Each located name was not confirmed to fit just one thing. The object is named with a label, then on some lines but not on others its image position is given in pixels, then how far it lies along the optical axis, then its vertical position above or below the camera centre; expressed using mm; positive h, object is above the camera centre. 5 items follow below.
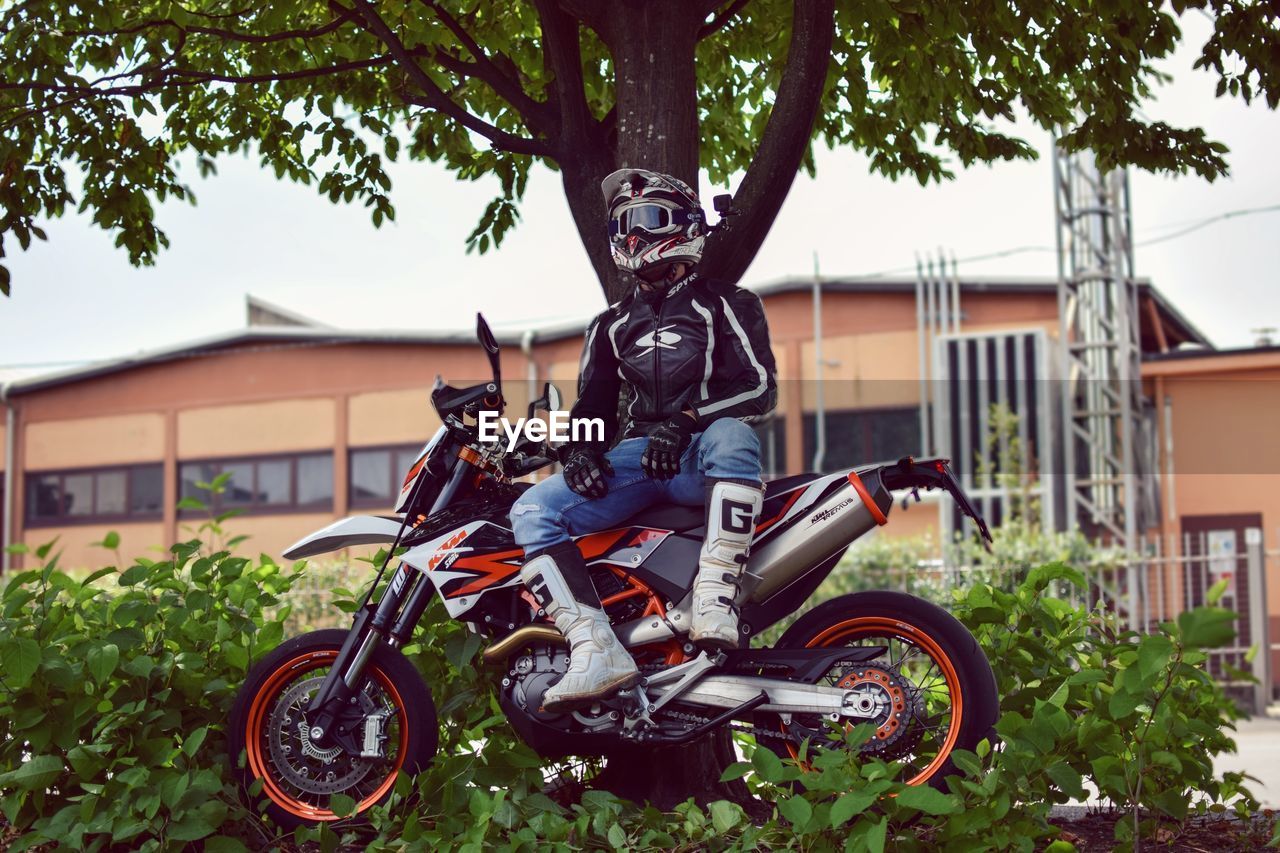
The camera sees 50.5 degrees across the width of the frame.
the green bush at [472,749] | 3785 -812
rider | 4230 +190
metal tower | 17875 +1780
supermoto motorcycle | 4164 -519
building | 20203 +1486
